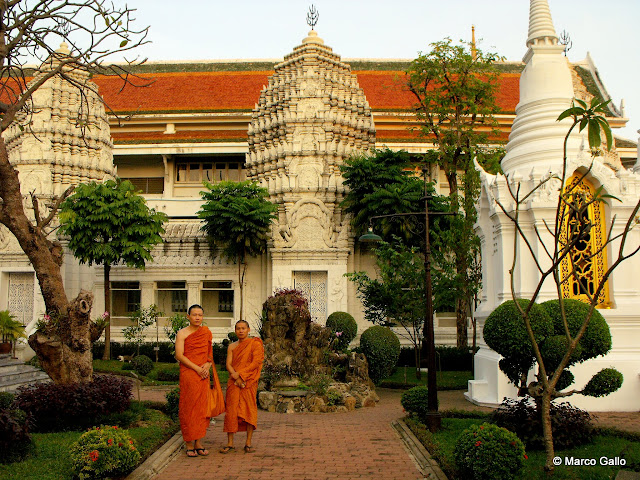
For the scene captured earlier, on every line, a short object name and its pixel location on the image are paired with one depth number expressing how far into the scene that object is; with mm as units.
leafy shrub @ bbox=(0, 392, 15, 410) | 8578
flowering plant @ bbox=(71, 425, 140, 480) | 6551
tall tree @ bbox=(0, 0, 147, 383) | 9188
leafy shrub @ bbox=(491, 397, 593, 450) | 8125
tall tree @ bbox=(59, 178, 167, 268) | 19734
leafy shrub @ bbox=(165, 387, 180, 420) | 10086
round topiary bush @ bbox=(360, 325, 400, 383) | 15906
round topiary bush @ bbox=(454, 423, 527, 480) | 6457
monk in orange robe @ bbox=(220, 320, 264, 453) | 8156
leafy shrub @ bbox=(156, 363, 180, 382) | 17859
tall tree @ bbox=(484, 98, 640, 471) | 8141
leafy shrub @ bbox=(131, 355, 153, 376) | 18250
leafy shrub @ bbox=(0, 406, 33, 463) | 7371
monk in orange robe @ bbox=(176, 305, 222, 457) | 7875
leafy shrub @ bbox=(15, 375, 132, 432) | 9297
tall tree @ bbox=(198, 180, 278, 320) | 20719
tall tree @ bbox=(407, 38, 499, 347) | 20312
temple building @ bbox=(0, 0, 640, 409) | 22031
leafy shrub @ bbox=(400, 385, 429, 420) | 10656
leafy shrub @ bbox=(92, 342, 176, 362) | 21625
